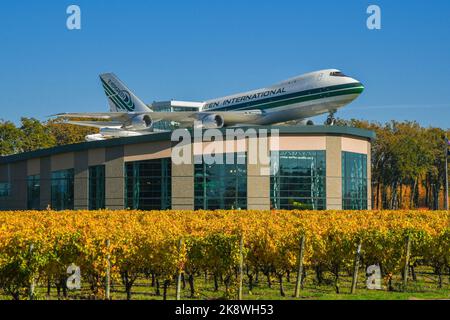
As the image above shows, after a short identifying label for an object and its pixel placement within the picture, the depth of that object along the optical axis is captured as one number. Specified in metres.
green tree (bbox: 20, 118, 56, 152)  119.81
